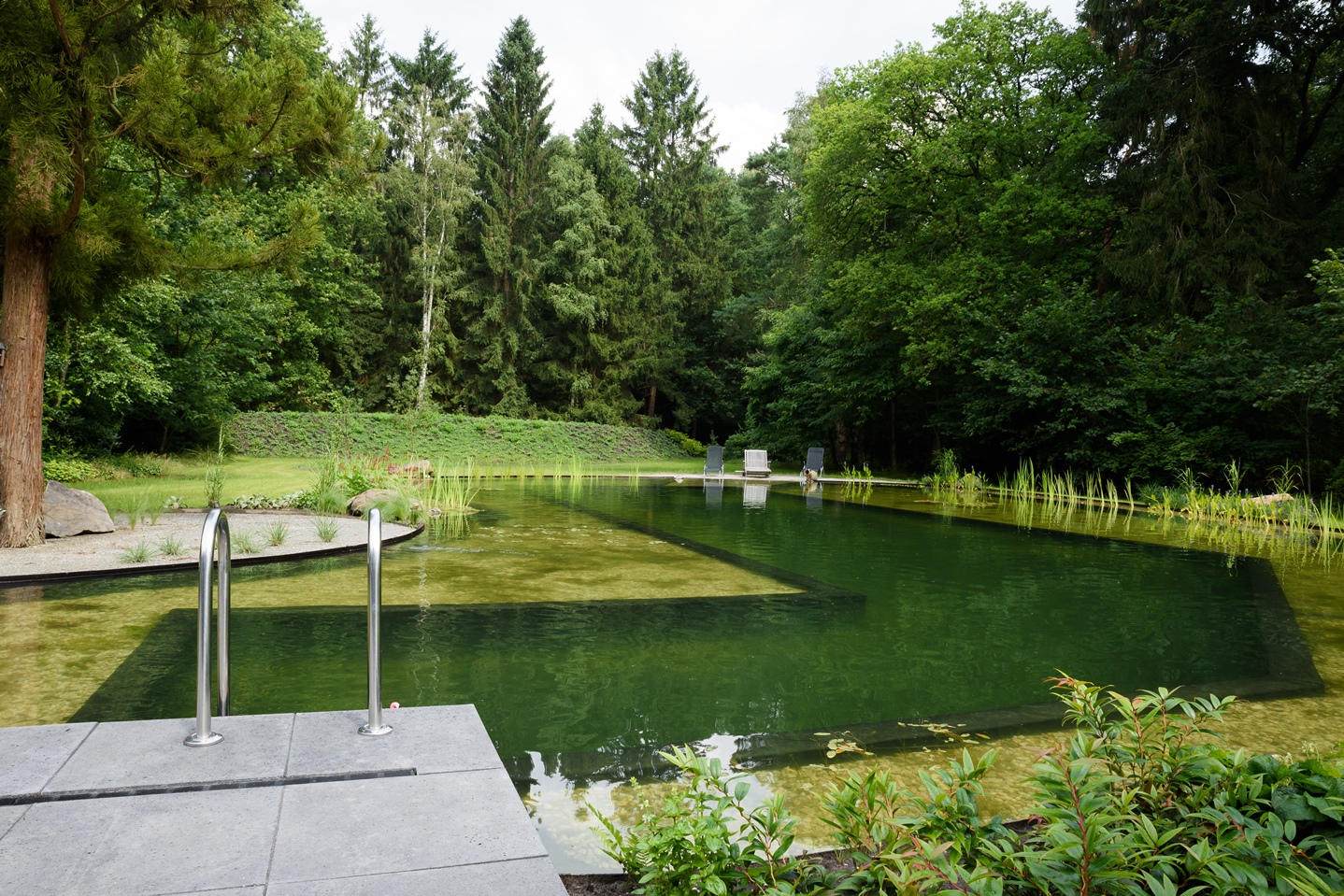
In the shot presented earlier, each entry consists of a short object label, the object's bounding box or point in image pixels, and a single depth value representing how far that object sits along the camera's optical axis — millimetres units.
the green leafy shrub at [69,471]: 12008
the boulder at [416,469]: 12928
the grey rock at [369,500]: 9695
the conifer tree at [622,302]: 32094
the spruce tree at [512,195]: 30953
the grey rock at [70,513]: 7387
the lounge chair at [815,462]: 19312
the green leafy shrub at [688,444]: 32000
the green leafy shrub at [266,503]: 10062
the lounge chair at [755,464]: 20500
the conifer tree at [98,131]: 6141
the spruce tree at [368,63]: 31688
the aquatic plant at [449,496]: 10719
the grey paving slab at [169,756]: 2170
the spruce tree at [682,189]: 34906
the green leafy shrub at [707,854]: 1774
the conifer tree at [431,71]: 32219
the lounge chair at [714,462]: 21234
